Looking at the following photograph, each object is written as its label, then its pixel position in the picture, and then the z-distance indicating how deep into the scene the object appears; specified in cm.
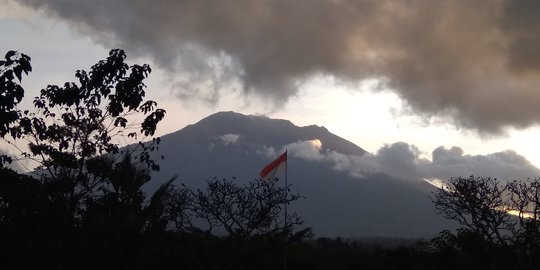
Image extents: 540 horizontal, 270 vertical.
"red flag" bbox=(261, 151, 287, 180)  2174
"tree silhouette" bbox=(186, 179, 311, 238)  2641
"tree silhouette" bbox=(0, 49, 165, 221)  1195
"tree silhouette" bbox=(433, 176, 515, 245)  2503
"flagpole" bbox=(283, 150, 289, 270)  2549
